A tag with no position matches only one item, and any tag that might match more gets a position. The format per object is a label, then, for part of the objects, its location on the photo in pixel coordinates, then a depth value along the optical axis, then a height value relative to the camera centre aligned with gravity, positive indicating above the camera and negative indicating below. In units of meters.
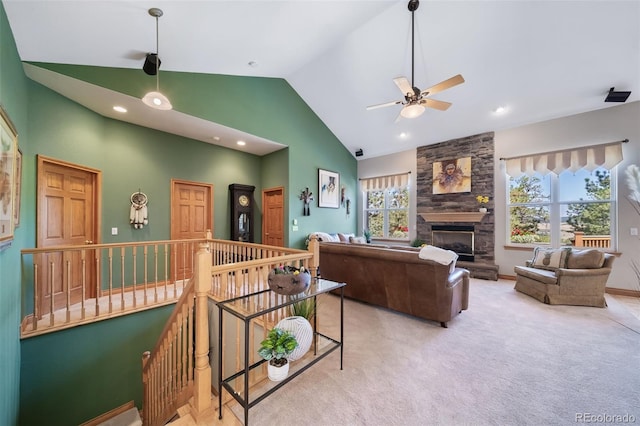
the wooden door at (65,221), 3.06 -0.11
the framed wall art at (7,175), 1.77 +0.31
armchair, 3.54 -1.01
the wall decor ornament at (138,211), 4.17 +0.04
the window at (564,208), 4.45 +0.10
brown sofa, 2.87 -0.90
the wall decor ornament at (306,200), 5.80 +0.33
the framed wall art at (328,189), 6.29 +0.67
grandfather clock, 5.52 +0.03
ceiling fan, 3.00 +1.59
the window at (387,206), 6.87 +0.23
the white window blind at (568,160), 4.30 +1.04
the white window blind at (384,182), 6.80 +0.93
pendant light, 2.74 +1.31
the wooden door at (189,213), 4.71 +0.01
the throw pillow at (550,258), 3.99 -0.78
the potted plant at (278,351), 1.62 -0.93
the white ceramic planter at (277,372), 1.67 -1.11
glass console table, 1.46 -0.98
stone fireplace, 5.46 +0.11
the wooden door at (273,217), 5.66 -0.09
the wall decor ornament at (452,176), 5.76 +0.94
